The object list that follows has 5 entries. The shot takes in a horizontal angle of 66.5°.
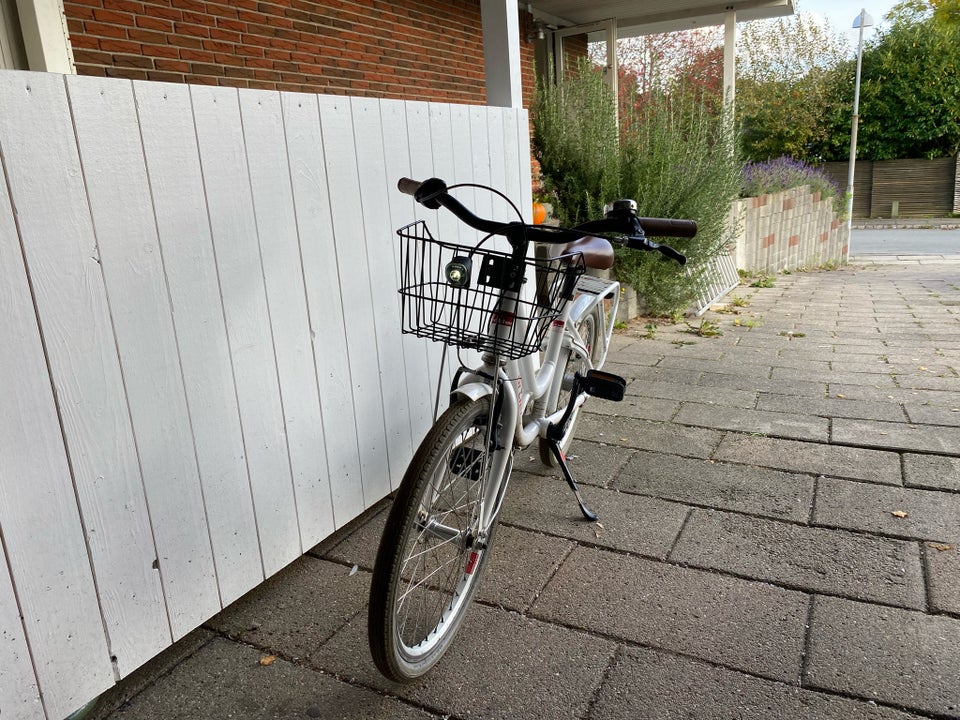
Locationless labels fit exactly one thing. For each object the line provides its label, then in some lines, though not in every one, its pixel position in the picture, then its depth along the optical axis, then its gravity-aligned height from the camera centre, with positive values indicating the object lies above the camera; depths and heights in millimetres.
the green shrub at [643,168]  5703 +24
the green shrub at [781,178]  9727 -253
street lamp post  17938 +3158
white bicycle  1741 -699
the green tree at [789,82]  22953 +2409
